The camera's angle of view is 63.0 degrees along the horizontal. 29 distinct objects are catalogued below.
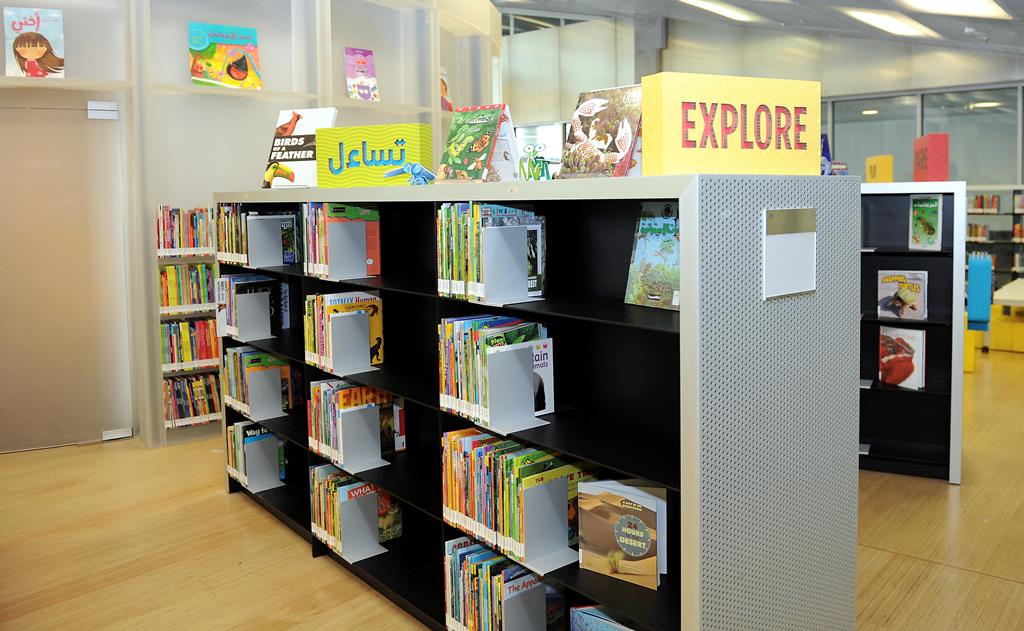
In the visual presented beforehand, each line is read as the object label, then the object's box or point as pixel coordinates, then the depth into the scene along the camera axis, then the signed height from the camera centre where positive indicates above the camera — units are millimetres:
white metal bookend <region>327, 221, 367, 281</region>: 3578 +20
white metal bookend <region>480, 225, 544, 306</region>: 2658 -46
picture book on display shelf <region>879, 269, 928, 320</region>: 4664 -272
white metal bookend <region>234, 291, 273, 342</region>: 4445 -323
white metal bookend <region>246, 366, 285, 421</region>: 4418 -733
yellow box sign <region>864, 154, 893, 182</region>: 6133 +573
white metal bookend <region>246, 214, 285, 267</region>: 4297 +72
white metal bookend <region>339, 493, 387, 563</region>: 3598 -1196
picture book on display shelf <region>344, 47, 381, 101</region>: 6582 +1422
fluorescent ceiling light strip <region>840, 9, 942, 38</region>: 8169 +2285
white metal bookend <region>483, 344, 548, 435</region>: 2678 -450
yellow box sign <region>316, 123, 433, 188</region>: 3471 +432
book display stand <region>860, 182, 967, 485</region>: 4461 -575
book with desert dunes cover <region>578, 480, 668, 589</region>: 2367 -816
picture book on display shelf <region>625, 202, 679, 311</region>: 2477 -27
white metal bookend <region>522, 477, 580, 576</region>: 2592 -872
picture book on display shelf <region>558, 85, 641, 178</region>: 2469 +354
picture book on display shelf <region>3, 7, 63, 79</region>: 5203 +1362
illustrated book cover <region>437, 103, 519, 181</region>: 2939 +370
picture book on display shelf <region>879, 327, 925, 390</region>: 4645 -622
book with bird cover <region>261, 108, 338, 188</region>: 4258 +538
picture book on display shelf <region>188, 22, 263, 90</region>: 5770 +1403
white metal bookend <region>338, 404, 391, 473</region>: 3549 -792
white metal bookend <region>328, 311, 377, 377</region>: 3582 -384
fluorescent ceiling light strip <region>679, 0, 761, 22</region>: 9733 +2856
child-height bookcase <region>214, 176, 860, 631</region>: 2055 -432
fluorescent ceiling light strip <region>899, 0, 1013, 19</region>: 6934 +2037
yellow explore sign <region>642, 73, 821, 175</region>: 2164 +334
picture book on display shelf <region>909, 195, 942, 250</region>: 4578 +132
